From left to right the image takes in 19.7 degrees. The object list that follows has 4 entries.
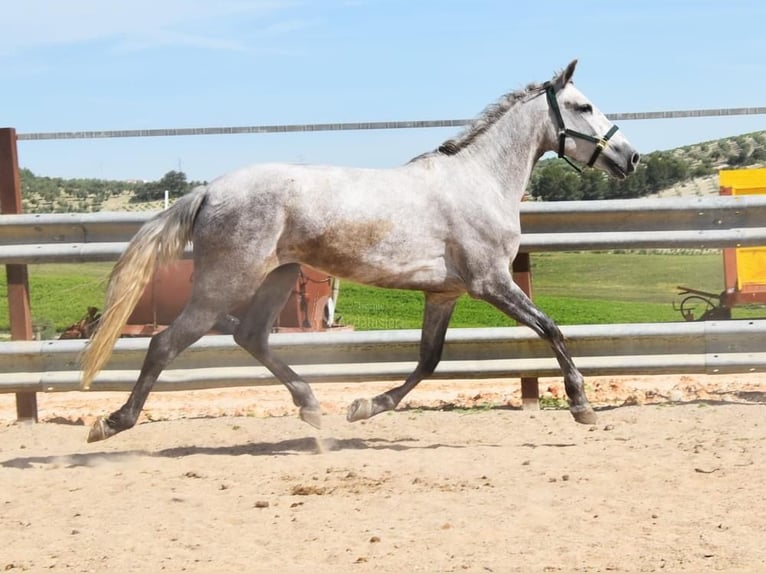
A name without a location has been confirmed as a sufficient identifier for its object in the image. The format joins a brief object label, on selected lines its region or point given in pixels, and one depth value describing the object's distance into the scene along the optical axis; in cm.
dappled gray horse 1194
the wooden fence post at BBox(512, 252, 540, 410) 1446
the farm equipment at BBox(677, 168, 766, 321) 2389
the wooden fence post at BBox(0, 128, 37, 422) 1440
